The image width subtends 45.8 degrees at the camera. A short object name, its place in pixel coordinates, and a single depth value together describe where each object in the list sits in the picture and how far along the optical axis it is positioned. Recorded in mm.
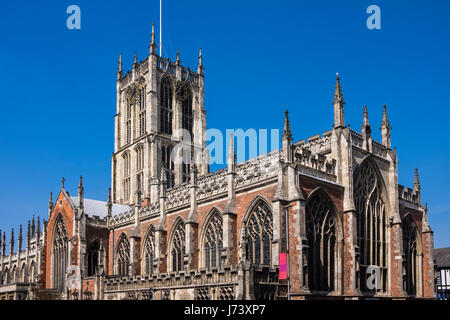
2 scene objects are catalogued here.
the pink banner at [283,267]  35531
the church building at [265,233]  37625
